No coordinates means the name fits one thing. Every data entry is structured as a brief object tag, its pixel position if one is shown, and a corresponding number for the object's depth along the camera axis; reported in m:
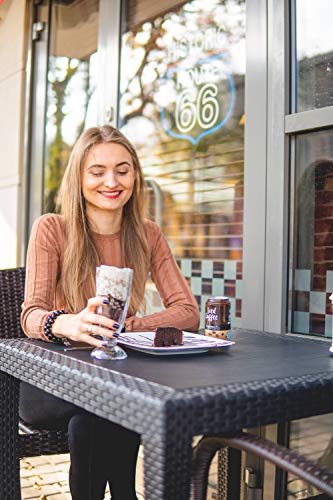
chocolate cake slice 1.60
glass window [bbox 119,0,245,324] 2.72
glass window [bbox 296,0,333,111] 2.24
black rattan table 1.11
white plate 1.56
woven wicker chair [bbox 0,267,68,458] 1.95
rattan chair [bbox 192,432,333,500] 1.09
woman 1.83
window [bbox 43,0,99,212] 3.73
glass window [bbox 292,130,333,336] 2.22
